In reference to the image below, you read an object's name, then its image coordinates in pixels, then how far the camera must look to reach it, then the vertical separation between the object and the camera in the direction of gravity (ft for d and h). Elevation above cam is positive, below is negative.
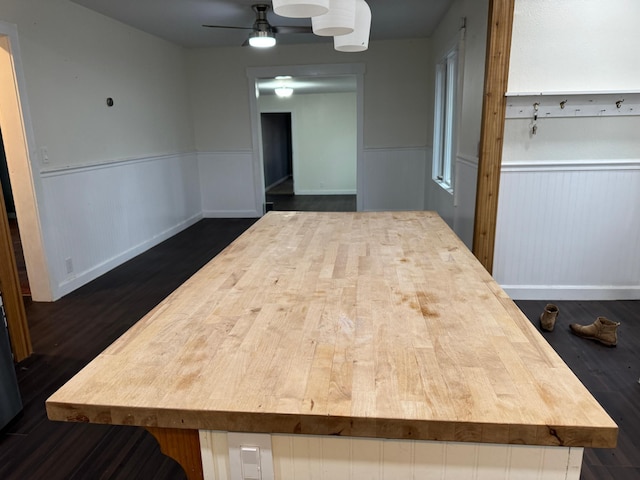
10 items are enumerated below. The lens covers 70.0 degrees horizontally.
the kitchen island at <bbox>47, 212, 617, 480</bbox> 2.77 -1.67
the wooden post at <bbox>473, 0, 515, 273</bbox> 9.64 +0.00
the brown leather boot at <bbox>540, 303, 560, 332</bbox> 9.29 -3.84
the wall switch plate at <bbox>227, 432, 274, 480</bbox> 3.05 -2.15
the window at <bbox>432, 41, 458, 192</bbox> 14.55 +0.30
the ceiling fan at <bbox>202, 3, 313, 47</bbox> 14.11 +3.05
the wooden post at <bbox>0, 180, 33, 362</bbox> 8.29 -2.88
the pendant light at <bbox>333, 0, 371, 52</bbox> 5.50 +1.15
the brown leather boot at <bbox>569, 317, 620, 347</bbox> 8.64 -3.88
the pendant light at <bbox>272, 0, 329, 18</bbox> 3.85 +1.04
